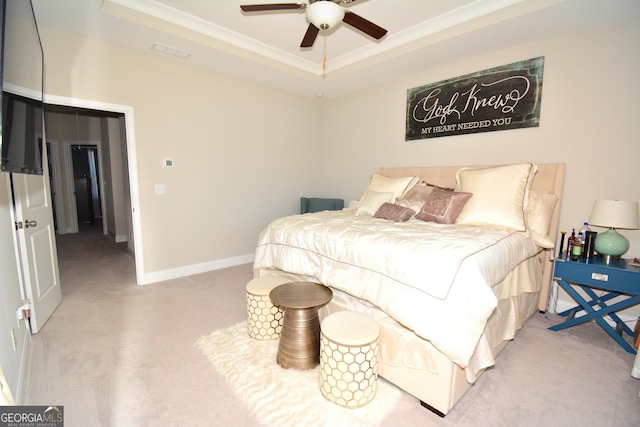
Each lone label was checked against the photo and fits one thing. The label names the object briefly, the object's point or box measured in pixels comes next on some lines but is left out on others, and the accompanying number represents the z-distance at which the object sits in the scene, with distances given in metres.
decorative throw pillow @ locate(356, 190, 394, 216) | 3.24
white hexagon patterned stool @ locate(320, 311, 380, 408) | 1.56
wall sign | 2.97
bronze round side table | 1.91
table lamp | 2.23
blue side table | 2.16
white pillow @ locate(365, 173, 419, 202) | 3.35
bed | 1.54
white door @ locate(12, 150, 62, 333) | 2.39
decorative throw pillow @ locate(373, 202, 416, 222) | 2.87
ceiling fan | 1.94
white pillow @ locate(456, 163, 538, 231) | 2.45
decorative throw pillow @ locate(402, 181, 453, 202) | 3.22
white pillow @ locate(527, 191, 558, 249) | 2.53
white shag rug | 1.57
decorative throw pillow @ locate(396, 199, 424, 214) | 3.03
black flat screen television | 1.17
